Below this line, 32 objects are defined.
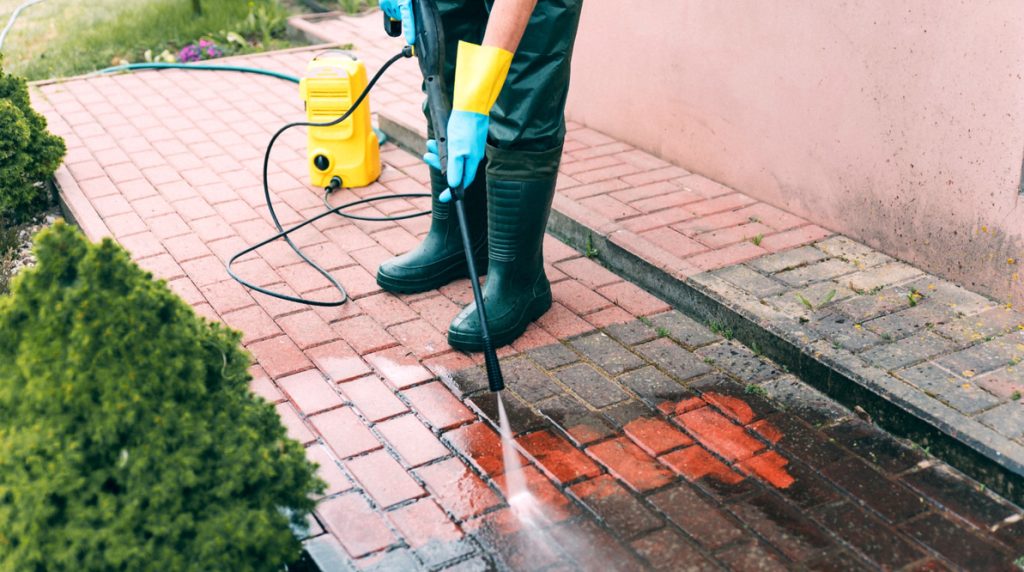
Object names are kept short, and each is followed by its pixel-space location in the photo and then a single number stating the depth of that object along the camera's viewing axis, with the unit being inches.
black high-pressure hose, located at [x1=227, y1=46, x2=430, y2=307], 150.4
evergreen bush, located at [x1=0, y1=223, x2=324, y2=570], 78.2
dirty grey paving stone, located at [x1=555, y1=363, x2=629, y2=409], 126.3
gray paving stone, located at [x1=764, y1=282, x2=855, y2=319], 138.6
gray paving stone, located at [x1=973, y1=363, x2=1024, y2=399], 119.3
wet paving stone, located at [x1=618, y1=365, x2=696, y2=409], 126.2
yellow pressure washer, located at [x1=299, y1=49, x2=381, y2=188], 188.4
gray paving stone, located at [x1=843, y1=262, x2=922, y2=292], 145.9
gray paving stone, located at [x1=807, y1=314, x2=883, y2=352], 130.2
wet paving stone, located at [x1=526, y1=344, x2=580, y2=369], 135.1
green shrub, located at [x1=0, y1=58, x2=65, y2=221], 179.0
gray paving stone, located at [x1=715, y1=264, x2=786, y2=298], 144.9
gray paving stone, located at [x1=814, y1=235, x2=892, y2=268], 153.7
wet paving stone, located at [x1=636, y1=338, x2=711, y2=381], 132.2
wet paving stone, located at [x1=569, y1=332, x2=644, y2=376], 133.8
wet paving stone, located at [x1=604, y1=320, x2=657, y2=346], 140.3
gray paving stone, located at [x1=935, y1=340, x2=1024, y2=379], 124.0
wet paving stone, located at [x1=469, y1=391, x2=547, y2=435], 121.2
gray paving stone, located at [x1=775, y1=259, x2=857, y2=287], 148.0
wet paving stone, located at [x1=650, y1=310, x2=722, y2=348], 140.0
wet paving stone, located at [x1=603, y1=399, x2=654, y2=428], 122.0
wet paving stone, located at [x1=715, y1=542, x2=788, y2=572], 97.9
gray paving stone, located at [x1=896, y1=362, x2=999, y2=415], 116.9
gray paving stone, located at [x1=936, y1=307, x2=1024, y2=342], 131.5
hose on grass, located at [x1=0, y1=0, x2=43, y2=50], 306.0
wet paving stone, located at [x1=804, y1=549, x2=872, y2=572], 97.5
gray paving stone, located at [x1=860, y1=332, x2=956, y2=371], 125.7
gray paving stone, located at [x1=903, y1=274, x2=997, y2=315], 138.7
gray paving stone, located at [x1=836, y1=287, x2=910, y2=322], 137.7
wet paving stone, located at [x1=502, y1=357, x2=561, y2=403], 127.7
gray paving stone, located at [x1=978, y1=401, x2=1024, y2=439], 112.1
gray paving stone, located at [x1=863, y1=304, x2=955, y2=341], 132.7
